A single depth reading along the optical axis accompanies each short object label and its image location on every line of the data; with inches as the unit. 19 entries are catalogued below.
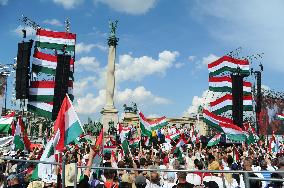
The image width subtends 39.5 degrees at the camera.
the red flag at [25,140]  501.5
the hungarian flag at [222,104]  965.2
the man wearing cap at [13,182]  271.9
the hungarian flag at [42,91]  785.6
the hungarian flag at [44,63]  829.8
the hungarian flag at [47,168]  275.9
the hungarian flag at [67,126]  306.5
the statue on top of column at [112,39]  2332.1
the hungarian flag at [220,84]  998.4
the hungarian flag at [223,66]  1026.1
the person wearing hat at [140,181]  234.4
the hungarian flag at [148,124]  657.6
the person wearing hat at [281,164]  277.4
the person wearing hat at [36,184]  279.2
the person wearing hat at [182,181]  212.2
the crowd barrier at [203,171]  186.4
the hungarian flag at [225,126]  674.8
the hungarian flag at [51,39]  885.2
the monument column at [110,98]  2224.4
